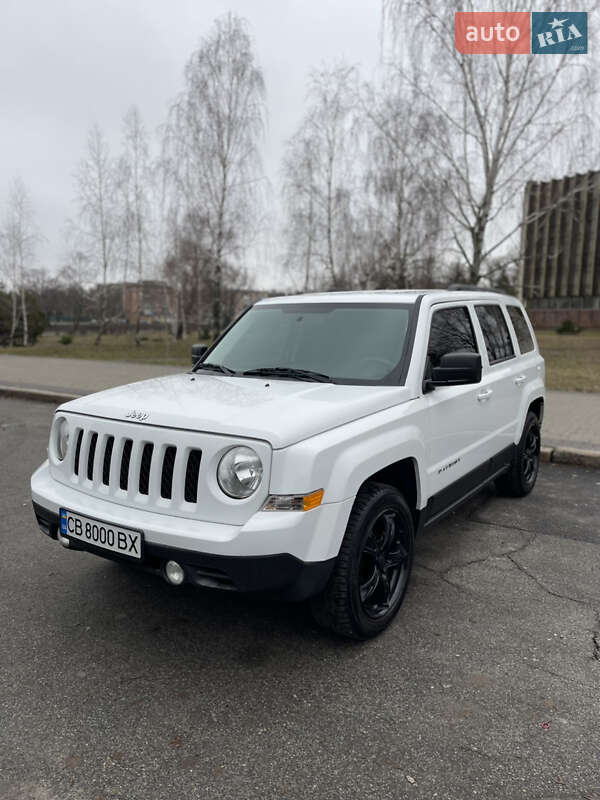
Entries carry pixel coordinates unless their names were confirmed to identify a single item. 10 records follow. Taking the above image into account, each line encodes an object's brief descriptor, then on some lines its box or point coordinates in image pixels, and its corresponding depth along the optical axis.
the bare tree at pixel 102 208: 30.64
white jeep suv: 2.66
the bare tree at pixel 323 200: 24.27
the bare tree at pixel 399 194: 18.77
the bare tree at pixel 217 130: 23.28
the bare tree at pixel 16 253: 33.12
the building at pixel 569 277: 57.28
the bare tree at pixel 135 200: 30.58
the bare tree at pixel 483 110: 16.67
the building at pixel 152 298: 31.14
